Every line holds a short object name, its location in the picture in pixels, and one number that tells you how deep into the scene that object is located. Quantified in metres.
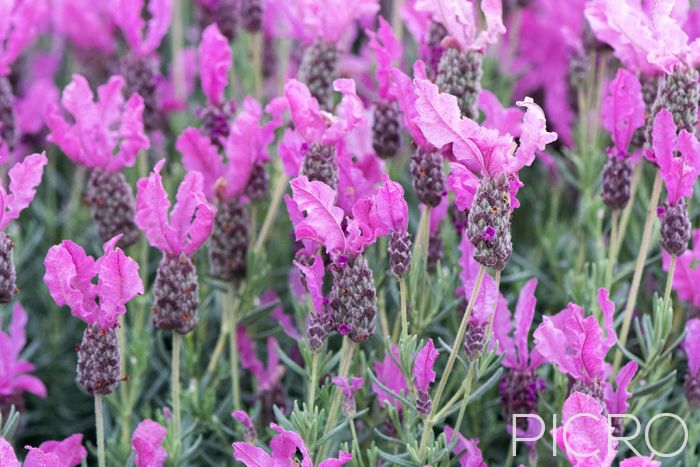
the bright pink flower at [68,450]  1.09
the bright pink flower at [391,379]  1.10
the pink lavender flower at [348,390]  1.08
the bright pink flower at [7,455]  1.05
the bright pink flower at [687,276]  1.13
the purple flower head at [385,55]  1.12
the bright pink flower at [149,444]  1.08
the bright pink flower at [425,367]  1.07
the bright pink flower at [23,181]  1.09
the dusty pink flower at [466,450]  1.08
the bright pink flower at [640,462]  1.02
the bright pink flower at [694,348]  1.11
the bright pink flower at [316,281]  1.07
